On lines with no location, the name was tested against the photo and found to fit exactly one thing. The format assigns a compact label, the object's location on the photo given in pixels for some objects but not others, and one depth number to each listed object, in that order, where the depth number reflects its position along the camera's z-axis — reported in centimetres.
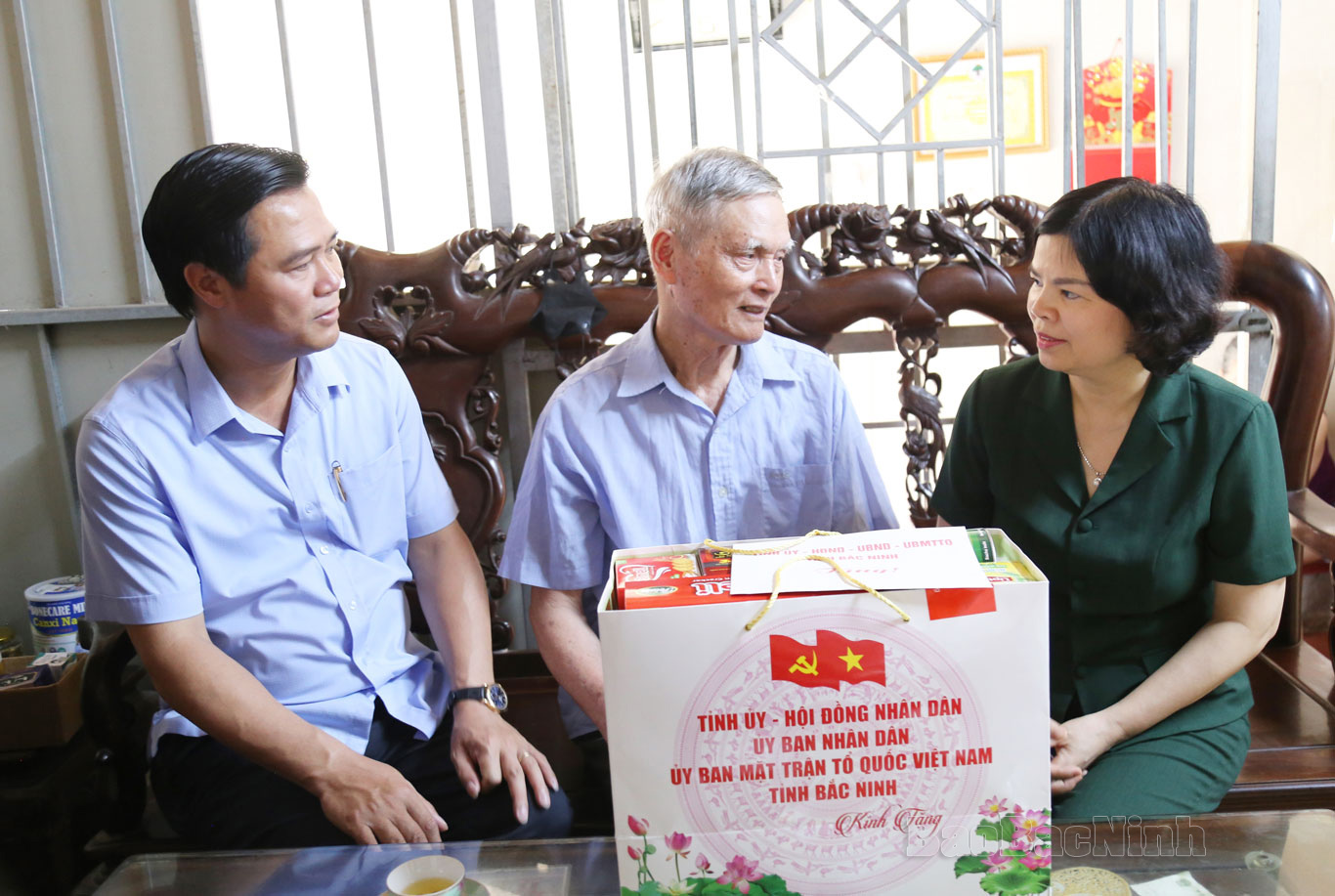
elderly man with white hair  151
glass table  105
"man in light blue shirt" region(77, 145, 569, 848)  140
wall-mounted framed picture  386
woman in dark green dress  135
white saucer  106
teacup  99
